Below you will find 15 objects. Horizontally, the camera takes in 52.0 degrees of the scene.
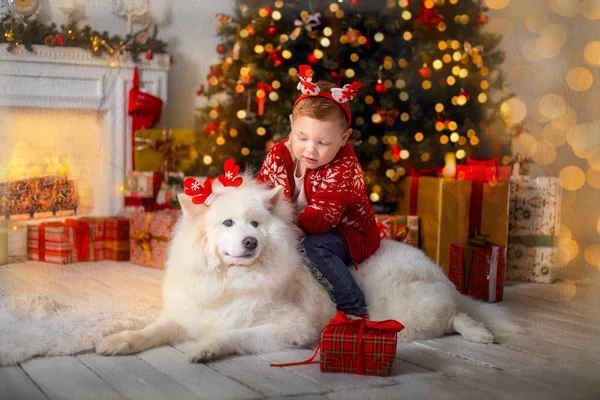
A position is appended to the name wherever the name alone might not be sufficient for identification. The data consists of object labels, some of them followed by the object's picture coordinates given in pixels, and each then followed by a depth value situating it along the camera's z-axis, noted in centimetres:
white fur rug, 141
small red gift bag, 219
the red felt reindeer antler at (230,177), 156
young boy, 170
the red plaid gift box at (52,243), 277
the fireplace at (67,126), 217
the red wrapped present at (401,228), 266
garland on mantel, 208
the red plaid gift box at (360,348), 132
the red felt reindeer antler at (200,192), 153
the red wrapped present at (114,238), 296
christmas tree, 298
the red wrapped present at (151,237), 277
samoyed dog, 145
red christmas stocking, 338
